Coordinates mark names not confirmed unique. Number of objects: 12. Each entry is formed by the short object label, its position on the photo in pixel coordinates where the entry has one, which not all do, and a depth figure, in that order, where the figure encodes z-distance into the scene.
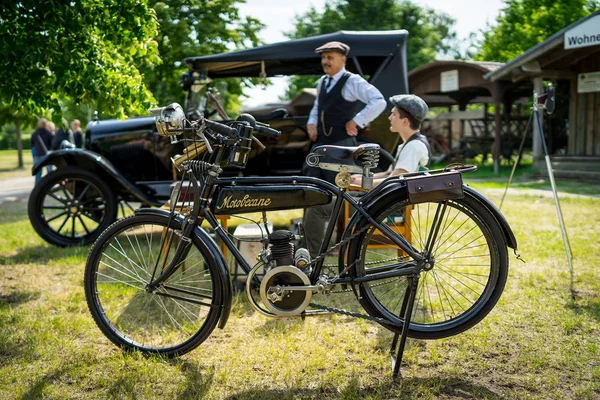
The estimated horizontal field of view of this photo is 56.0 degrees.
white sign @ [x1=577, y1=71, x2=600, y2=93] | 14.46
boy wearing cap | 4.32
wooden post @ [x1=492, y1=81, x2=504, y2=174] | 16.45
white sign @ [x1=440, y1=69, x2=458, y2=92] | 18.36
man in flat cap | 5.38
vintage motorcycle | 3.12
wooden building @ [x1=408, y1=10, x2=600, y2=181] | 13.30
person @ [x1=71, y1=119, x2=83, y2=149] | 12.95
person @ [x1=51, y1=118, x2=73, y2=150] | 12.13
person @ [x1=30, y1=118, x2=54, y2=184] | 13.52
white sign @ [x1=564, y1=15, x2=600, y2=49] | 11.92
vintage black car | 6.65
